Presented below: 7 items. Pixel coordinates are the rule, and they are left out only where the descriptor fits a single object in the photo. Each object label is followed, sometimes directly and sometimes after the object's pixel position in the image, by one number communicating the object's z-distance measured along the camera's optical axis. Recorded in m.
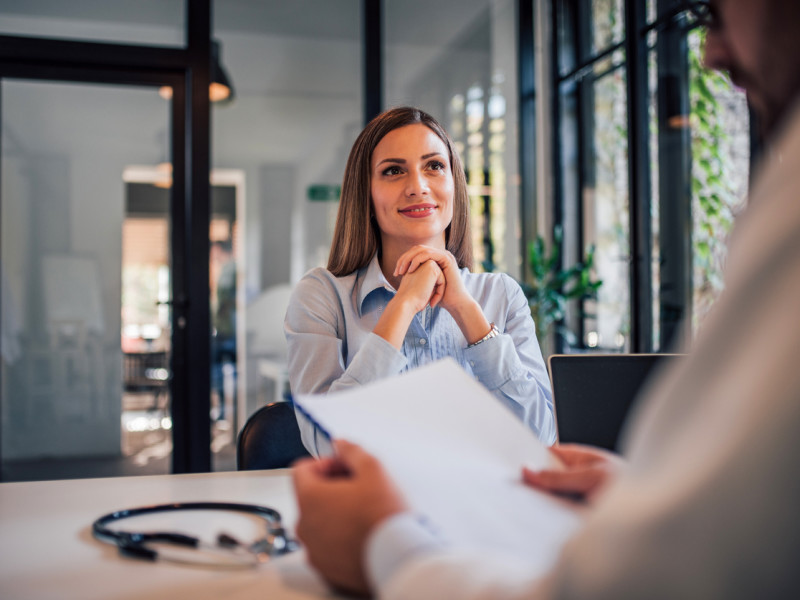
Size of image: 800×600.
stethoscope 0.74
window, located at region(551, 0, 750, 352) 3.29
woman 1.53
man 0.32
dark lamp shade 4.18
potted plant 4.06
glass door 3.86
